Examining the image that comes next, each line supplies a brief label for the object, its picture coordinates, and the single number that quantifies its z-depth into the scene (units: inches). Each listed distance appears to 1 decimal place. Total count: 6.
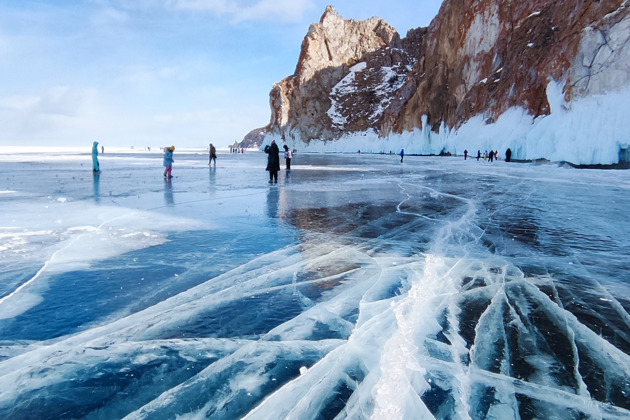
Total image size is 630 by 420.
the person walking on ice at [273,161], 511.8
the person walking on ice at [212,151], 887.1
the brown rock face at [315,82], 3892.7
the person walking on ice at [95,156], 645.8
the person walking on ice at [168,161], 551.5
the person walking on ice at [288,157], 780.9
